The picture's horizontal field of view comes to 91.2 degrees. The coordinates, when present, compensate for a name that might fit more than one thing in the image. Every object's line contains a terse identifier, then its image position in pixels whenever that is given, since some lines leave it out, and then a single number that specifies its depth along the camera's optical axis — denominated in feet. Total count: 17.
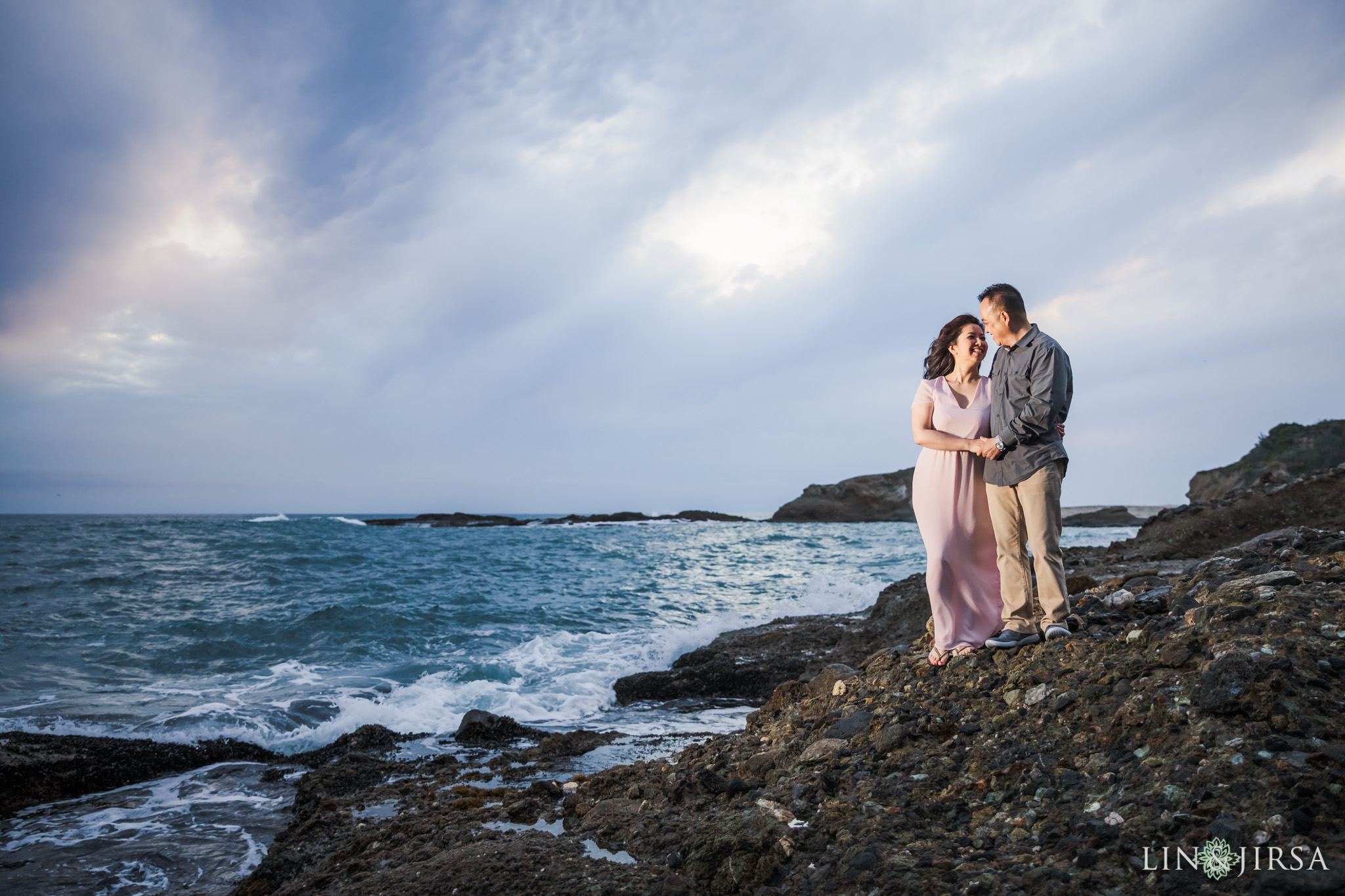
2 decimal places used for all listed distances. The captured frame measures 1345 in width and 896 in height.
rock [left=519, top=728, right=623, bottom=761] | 19.44
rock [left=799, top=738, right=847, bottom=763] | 11.87
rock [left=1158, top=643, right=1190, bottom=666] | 10.09
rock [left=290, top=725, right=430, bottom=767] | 20.53
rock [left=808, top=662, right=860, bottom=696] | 16.98
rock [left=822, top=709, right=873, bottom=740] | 12.66
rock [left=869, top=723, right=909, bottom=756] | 11.47
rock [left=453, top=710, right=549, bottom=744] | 22.00
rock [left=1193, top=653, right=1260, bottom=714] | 8.67
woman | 13.83
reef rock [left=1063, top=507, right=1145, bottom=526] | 176.01
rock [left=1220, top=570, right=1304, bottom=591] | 11.49
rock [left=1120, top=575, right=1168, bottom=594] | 16.53
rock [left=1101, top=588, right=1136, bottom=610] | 13.66
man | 12.33
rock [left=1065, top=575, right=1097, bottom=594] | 20.33
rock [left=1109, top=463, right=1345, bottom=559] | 36.35
